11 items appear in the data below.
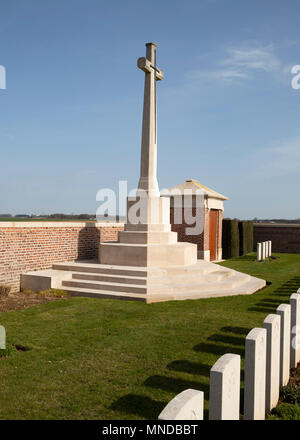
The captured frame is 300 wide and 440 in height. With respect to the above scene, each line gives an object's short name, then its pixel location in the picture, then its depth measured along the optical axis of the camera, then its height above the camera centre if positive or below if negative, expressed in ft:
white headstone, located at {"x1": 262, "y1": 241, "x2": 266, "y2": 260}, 61.98 -4.55
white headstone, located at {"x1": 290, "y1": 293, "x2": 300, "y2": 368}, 15.60 -4.40
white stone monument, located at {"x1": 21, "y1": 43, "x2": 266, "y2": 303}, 30.32 -4.13
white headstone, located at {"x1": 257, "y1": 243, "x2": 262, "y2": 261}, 60.18 -4.90
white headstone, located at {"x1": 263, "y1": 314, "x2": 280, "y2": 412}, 11.83 -4.46
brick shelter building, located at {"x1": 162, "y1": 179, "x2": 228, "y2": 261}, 56.70 +1.55
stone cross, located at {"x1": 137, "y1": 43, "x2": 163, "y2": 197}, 37.76 +9.00
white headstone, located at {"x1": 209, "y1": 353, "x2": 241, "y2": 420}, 8.43 -3.87
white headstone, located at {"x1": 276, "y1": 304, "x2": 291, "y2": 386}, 13.60 -4.37
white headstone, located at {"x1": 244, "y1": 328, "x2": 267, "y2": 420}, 10.46 -4.36
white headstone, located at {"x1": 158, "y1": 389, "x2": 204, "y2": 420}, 6.80 -3.52
